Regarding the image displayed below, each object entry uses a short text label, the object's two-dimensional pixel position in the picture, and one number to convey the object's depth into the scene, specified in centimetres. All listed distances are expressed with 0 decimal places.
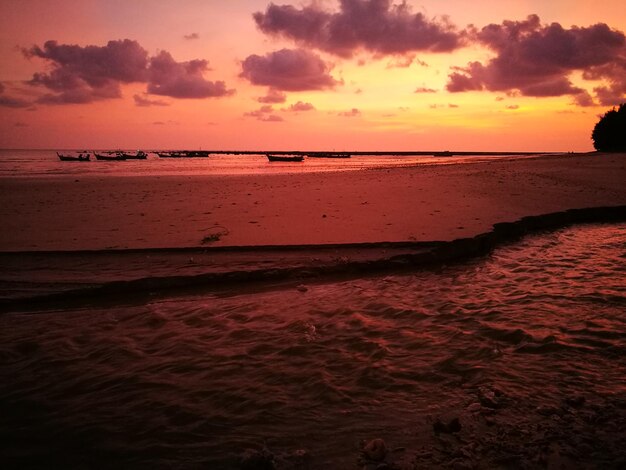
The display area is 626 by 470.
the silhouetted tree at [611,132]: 4600
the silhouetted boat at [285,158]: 6588
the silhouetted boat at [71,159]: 6794
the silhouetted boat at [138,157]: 7757
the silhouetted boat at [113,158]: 7300
